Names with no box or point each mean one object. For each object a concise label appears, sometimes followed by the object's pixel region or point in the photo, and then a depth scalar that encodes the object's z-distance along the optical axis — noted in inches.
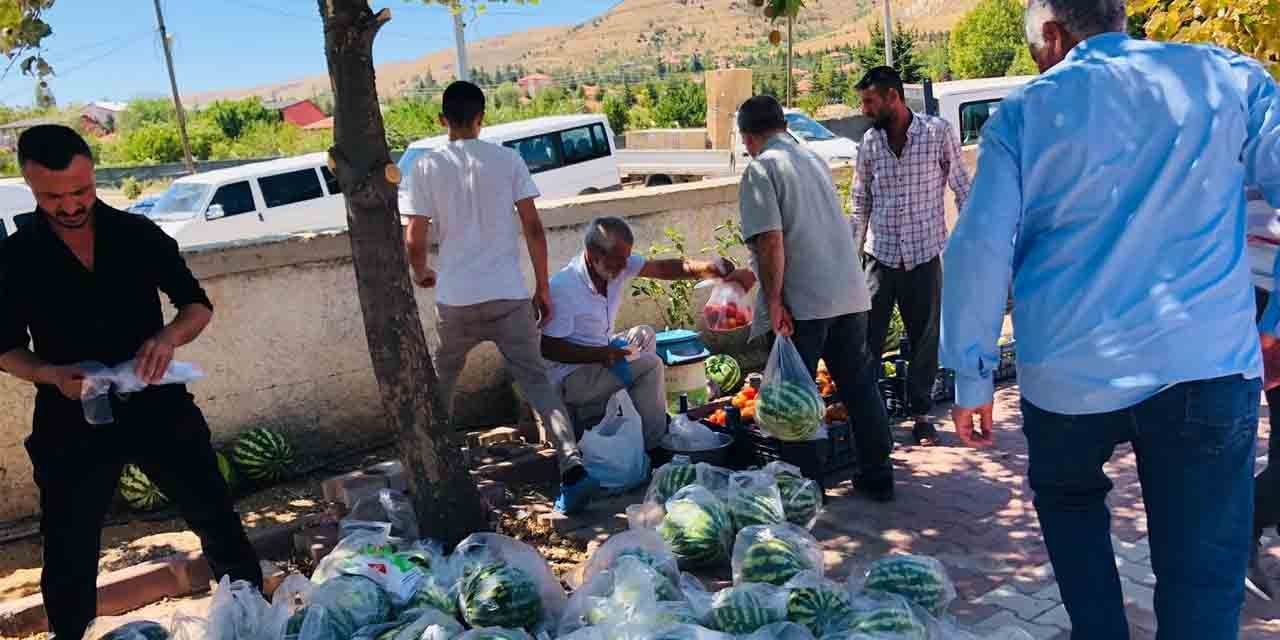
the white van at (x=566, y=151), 687.1
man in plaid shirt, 217.9
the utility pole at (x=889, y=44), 1148.5
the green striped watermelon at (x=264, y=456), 213.3
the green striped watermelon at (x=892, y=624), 119.6
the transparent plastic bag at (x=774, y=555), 139.3
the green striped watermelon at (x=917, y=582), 132.8
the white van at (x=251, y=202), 605.9
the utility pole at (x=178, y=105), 1205.1
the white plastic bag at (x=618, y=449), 193.9
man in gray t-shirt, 178.4
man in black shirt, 130.6
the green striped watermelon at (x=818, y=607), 125.2
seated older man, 200.1
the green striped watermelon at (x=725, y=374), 260.1
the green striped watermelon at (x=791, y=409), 183.8
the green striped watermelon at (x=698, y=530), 159.3
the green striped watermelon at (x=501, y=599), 132.1
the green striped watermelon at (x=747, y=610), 123.9
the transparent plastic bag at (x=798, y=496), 169.5
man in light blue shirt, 97.4
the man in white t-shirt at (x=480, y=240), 190.9
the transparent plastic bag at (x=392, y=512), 171.9
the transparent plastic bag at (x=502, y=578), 132.5
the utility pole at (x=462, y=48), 700.0
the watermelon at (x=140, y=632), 126.7
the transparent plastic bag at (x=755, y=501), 160.4
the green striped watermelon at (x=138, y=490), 206.1
